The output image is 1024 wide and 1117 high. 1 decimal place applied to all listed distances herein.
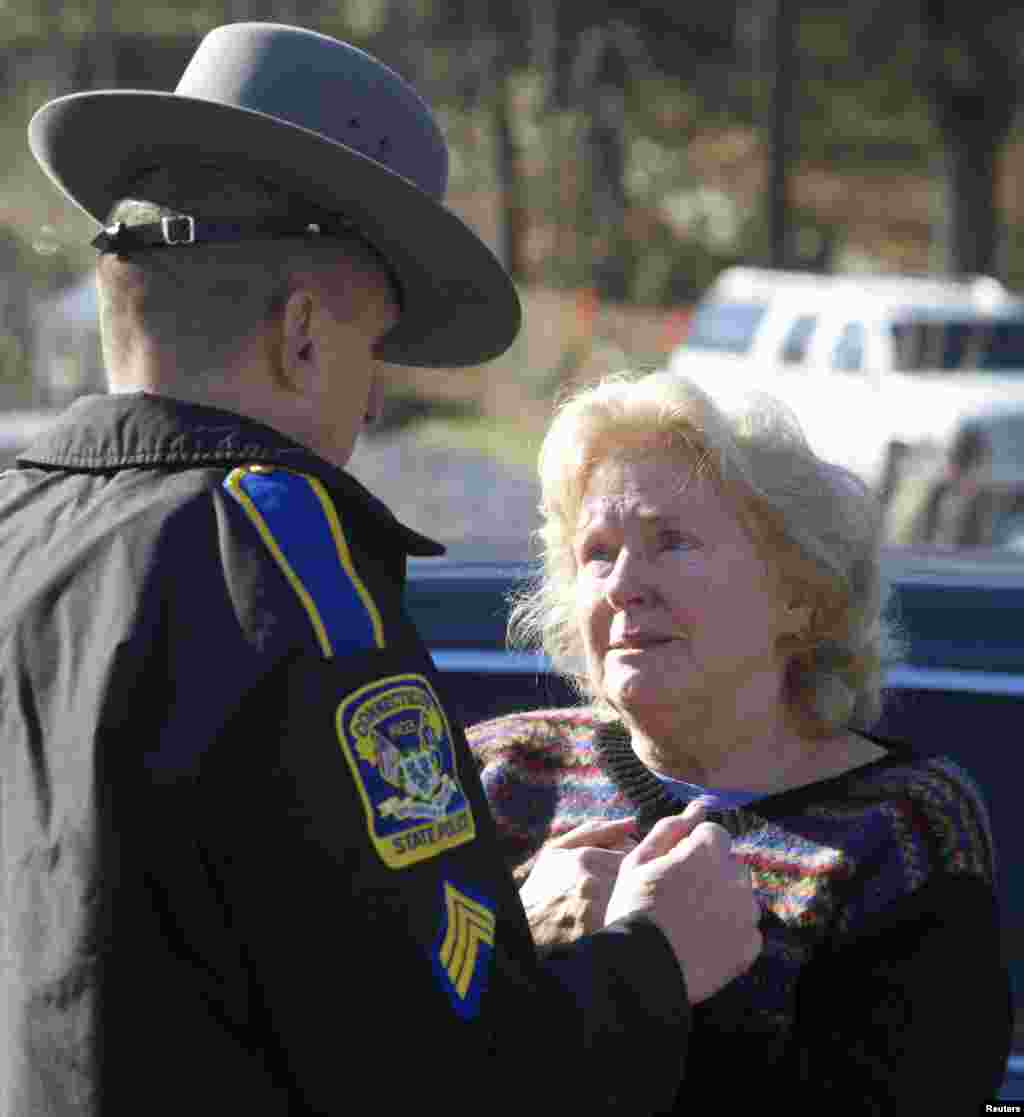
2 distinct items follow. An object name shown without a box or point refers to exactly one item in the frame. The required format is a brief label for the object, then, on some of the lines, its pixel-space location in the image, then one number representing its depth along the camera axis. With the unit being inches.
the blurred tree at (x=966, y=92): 975.0
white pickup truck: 640.4
